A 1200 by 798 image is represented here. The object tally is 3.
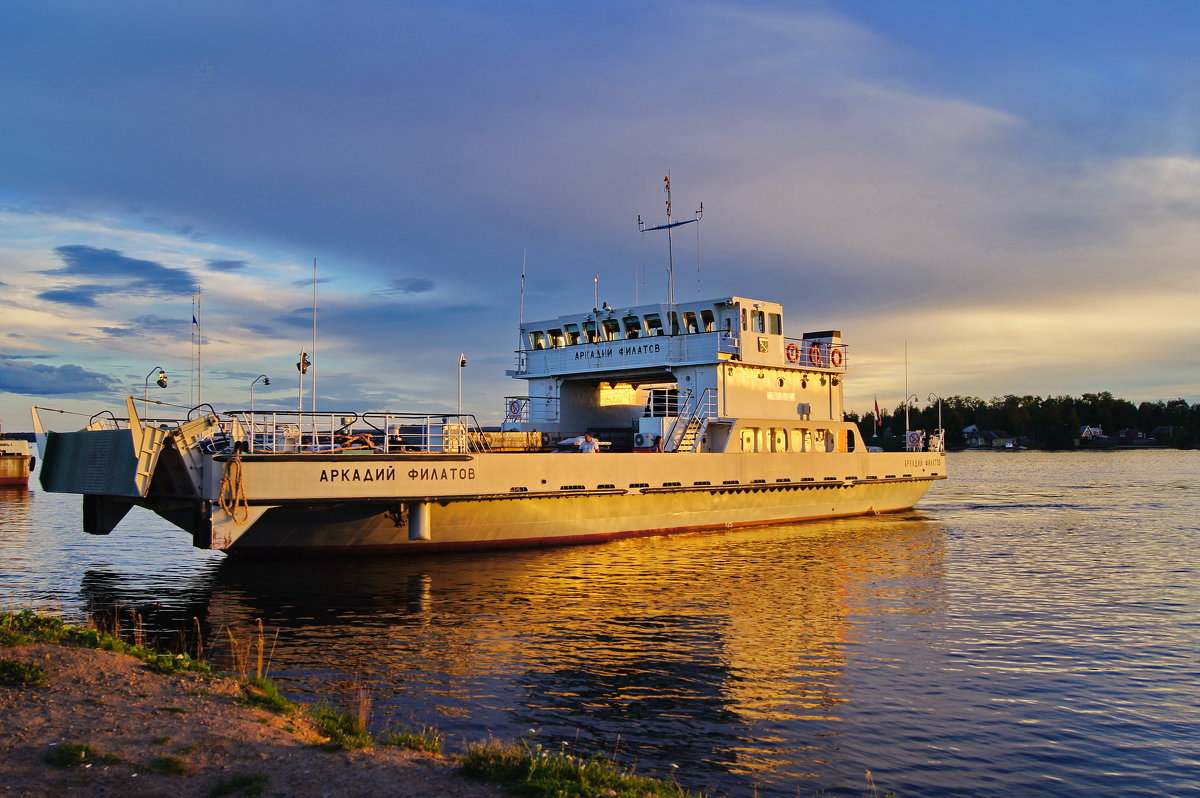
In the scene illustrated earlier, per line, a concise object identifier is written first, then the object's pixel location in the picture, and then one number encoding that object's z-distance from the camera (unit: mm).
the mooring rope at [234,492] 18219
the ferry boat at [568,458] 19109
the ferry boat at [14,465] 60812
